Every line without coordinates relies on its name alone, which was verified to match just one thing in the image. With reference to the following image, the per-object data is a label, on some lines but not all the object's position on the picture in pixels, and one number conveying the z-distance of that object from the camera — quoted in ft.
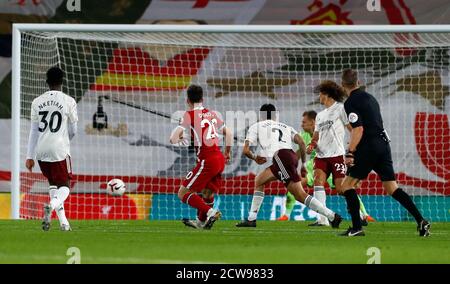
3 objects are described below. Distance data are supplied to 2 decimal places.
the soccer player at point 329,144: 50.62
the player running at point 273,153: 49.21
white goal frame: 56.90
